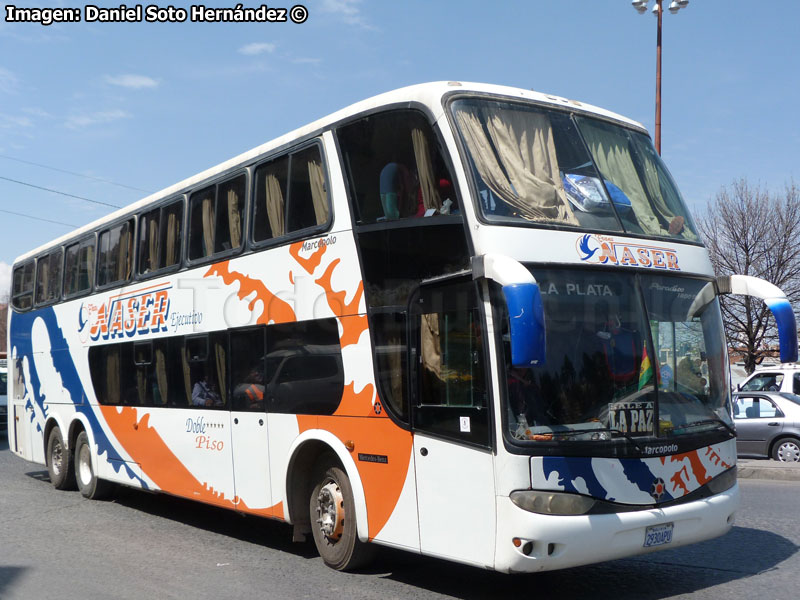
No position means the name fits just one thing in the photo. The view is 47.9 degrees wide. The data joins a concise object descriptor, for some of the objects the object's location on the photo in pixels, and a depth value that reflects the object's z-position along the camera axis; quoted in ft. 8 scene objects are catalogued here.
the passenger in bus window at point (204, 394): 32.78
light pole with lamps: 67.77
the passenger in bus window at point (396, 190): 24.02
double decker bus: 20.65
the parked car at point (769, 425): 55.31
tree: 102.53
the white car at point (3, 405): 80.69
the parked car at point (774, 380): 65.41
